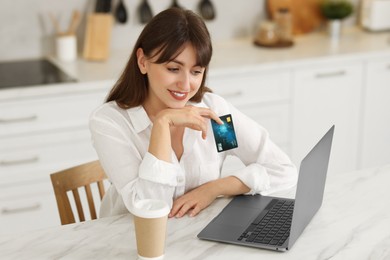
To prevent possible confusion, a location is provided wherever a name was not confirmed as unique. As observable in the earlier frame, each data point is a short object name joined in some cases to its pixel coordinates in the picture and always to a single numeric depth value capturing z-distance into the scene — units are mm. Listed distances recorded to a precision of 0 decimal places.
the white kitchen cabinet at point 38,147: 3205
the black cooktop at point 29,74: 3305
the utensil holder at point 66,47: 3670
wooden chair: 2182
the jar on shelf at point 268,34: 3951
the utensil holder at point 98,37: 3650
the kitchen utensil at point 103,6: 3762
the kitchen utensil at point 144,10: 3894
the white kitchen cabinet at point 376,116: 3887
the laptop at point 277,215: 1757
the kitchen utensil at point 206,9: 4039
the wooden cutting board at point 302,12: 4152
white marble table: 1743
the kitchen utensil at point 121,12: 3852
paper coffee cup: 1651
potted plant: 4160
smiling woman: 1966
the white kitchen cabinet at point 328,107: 3750
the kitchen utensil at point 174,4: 3951
